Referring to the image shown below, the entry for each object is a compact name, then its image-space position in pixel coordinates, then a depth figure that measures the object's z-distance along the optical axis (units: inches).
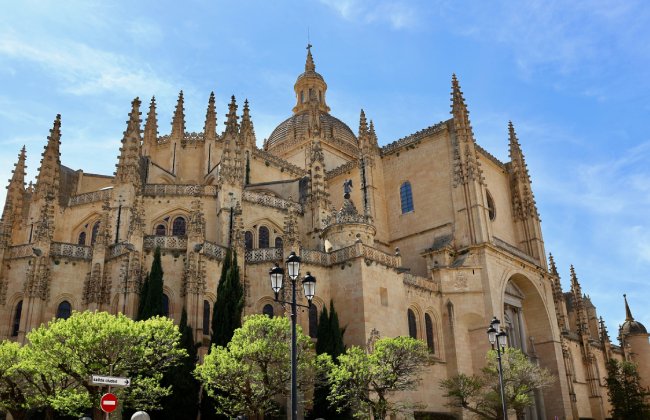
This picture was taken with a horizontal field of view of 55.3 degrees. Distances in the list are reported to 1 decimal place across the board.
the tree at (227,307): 1118.4
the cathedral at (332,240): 1230.9
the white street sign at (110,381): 596.1
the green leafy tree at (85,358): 827.4
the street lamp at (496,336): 873.5
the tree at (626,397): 1859.0
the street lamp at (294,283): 565.2
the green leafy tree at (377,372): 1033.5
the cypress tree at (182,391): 1034.7
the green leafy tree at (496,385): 1293.1
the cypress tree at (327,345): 1121.7
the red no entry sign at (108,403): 577.5
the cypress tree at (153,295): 1108.5
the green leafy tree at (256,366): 936.3
